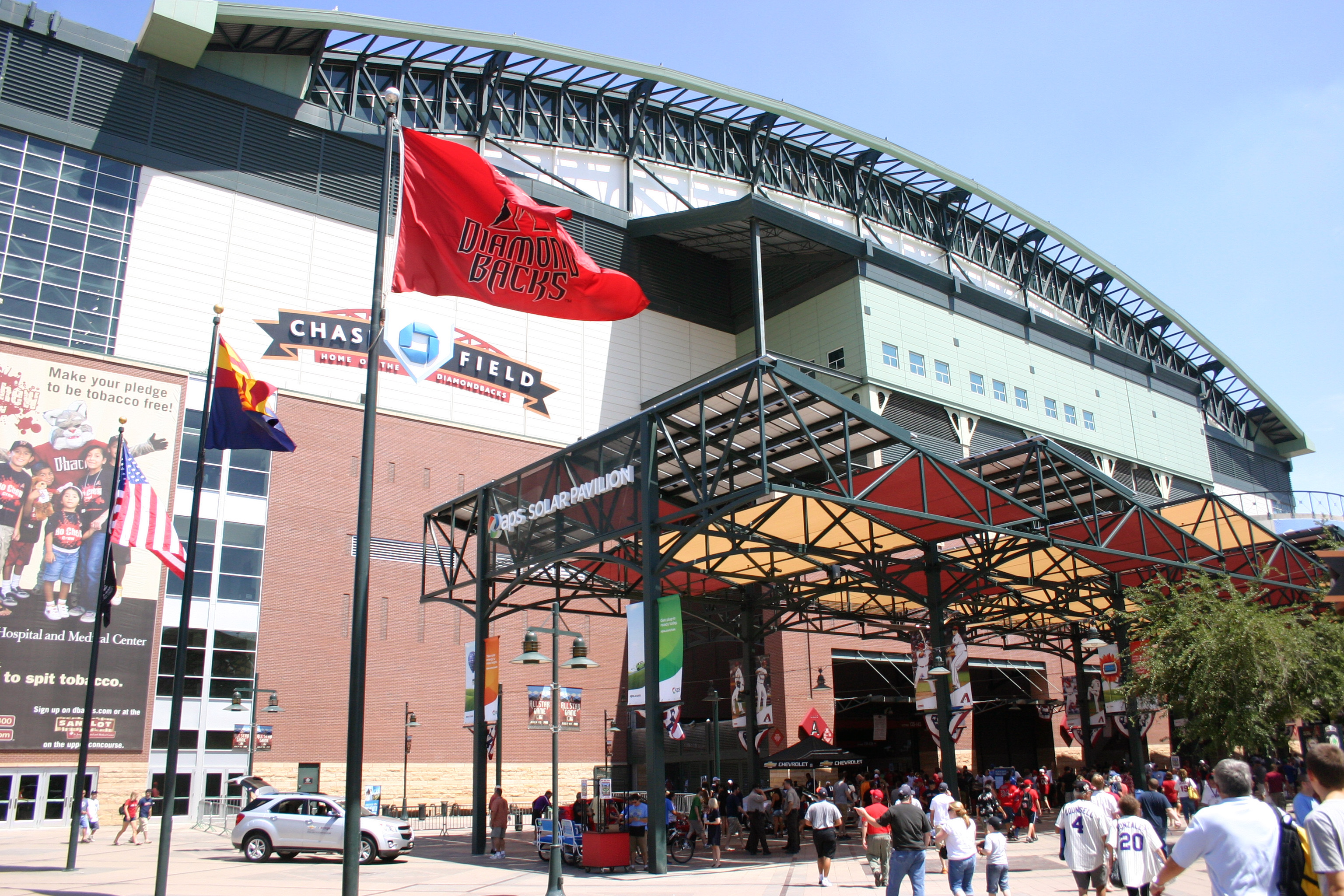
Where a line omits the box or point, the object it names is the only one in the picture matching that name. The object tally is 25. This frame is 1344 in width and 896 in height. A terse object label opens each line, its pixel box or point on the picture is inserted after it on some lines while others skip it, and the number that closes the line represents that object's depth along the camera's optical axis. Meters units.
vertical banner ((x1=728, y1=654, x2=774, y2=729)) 30.45
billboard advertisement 36.12
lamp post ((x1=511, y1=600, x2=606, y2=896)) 15.66
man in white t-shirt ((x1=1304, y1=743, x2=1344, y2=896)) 5.41
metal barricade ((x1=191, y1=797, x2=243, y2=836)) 36.62
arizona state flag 18.02
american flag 21.34
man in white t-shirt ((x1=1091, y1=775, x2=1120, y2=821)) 12.24
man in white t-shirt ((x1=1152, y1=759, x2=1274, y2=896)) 5.75
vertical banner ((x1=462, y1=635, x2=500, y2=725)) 24.56
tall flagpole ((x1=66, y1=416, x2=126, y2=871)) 21.25
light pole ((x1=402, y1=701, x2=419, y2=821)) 40.31
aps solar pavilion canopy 21.72
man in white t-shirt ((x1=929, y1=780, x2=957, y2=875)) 13.91
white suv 24.41
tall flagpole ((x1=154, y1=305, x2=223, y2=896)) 15.16
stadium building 39.78
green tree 26.08
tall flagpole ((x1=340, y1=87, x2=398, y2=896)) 11.34
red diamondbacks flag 13.70
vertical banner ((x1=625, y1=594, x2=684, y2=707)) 20.11
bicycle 23.62
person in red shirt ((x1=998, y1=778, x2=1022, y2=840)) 25.95
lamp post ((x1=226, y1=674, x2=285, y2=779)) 34.56
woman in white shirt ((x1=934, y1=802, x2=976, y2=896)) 12.82
